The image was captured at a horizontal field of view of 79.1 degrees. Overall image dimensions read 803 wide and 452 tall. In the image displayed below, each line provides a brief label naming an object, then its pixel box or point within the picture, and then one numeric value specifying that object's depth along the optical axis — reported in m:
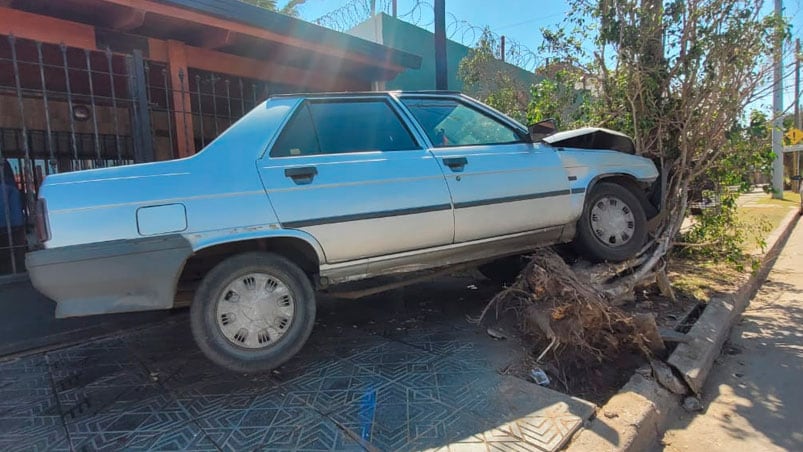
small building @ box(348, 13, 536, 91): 9.91
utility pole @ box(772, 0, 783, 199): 5.13
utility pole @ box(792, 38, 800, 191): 5.27
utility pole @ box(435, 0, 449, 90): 6.58
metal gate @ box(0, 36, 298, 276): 4.98
